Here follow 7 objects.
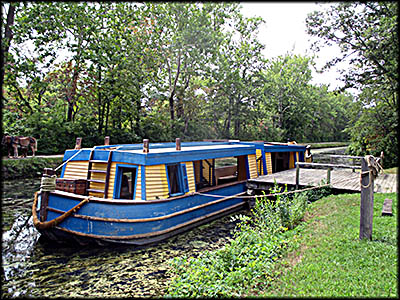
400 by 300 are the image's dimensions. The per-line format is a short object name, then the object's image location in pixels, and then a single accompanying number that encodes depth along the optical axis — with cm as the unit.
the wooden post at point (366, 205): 489
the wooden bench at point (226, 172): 1267
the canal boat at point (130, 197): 678
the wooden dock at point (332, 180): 960
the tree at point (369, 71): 1377
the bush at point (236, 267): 427
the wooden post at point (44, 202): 699
